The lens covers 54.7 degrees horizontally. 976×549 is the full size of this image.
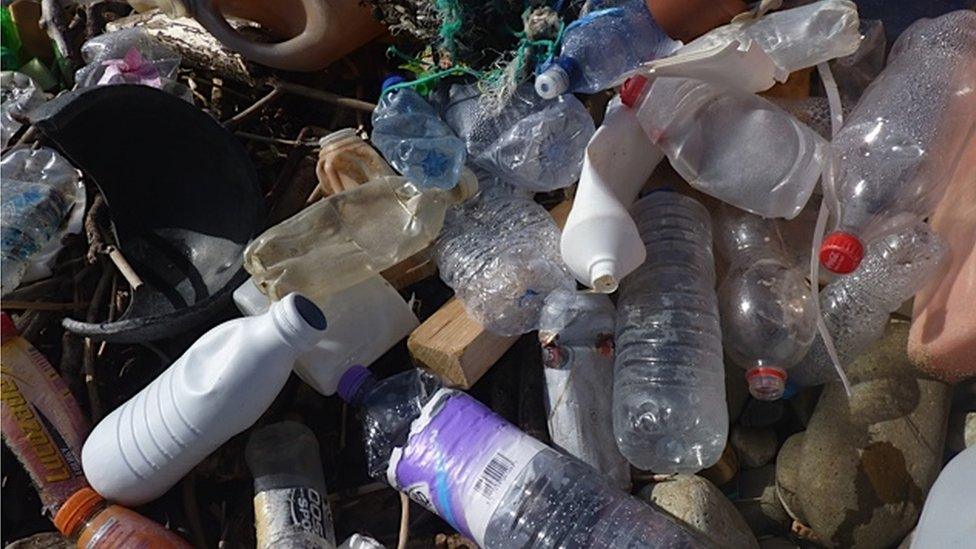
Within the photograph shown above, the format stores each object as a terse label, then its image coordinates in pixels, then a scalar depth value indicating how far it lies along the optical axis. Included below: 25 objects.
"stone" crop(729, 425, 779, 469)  1.43
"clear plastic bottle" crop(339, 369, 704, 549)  1.20
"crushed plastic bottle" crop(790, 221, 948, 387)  1.35
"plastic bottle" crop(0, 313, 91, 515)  1.36
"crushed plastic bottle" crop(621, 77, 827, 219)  1.35
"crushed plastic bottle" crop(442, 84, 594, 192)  1.42
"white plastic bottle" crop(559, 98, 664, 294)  1.27
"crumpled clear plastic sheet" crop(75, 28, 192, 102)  1.68
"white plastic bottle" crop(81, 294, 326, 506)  1.28
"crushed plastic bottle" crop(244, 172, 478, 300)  1.40
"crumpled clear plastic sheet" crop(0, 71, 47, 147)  1.72
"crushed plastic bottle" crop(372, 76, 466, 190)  1.42
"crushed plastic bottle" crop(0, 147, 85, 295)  1.52
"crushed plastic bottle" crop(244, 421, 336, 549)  1.31
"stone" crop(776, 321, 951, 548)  1.31
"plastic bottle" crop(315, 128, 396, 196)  1.50
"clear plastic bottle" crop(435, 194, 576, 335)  1.37
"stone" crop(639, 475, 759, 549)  1.28
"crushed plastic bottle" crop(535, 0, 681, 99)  1.40
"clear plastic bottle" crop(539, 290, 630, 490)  1.33
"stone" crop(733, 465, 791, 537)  1.40
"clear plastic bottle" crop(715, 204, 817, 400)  1.33
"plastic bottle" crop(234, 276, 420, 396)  1.38
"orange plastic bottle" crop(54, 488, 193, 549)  1.27
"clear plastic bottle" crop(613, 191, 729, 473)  1.28
